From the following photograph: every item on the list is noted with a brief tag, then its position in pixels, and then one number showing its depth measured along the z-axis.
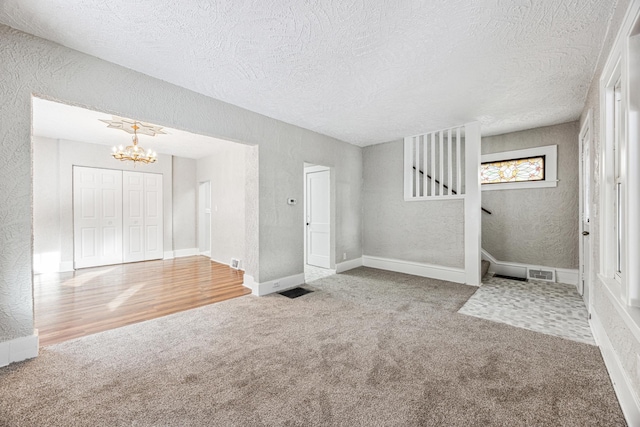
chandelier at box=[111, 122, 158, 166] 4.85
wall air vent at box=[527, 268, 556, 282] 4.40
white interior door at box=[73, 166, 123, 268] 5.59
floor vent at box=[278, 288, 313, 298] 3.82
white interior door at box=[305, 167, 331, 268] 5.51
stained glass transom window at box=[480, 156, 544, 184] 4.60
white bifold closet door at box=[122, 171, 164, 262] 6.26
